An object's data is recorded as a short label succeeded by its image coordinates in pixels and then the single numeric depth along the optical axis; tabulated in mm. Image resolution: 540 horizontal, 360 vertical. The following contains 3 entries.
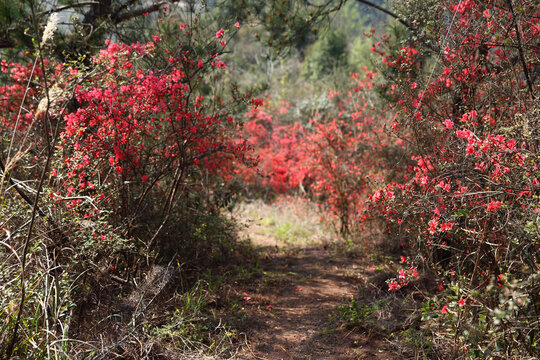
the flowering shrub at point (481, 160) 2201
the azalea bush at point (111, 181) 2492
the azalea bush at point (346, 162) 5809
